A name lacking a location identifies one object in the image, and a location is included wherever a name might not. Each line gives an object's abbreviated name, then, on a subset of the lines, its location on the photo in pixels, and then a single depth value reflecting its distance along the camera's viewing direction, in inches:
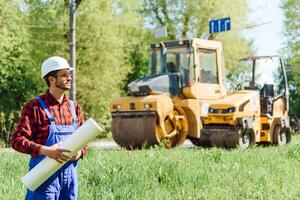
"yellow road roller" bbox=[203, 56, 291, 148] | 594.9
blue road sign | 801.6
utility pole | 869.8
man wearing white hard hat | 187.5
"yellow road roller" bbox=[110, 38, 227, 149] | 586.6
